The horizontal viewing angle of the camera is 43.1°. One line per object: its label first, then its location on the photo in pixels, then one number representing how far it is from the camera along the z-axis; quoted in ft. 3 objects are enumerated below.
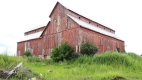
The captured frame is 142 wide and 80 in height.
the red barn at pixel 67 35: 84.89
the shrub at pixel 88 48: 78.18
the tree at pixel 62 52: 78.84
